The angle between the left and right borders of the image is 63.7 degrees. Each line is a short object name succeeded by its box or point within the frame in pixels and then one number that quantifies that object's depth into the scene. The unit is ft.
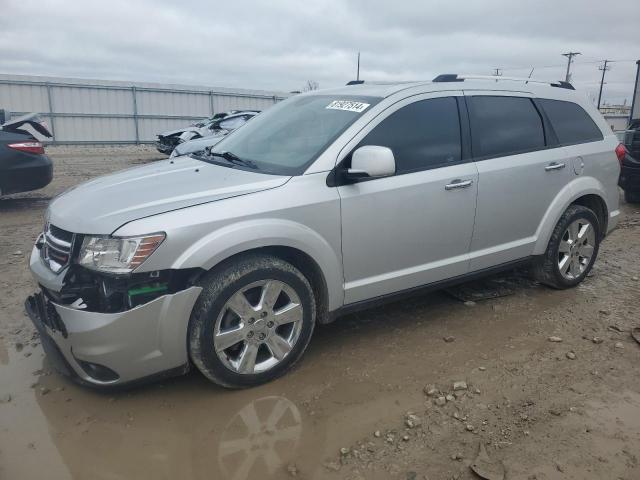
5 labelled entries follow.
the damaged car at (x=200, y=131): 46.78
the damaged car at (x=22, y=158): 24.00
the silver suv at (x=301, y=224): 8.73
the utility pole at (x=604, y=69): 201.58
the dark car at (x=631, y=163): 26.25
